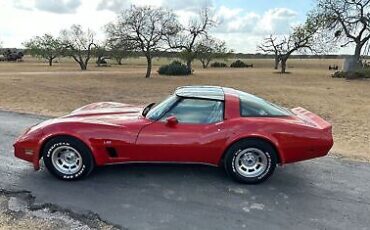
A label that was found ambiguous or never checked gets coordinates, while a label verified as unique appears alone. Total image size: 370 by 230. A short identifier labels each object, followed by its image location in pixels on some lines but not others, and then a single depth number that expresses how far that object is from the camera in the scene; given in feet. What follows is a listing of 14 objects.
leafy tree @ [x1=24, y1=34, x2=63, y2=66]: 157.99
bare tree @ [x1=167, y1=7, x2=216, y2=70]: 98.16
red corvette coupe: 14.23
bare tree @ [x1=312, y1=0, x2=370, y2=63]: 103.71
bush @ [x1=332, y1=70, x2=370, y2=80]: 97.91
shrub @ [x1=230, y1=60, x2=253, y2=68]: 190.70
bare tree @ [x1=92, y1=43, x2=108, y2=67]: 141.38
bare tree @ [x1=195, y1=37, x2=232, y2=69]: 120.78
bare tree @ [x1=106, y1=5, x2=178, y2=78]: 86.12
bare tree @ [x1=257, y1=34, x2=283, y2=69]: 140.04
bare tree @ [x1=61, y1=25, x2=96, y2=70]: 137.28
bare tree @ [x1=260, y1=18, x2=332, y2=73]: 116.47
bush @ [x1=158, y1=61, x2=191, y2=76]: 103.50
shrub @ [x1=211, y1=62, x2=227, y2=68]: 187.91
